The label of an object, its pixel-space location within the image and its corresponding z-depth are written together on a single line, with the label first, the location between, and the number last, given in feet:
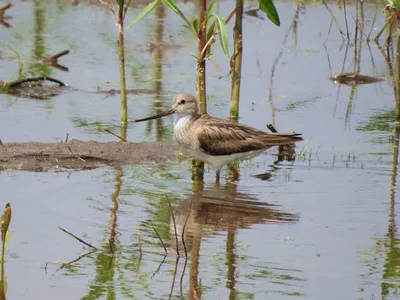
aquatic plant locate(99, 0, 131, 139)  71.05
